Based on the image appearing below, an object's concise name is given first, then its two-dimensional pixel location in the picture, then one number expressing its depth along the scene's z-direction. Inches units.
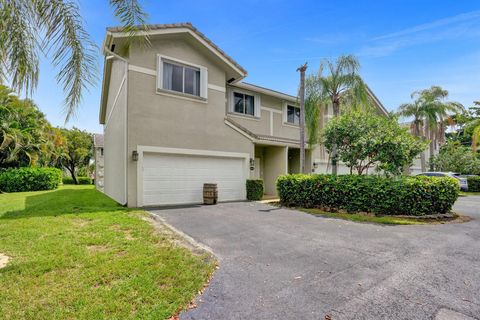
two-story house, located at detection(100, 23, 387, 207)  413.1
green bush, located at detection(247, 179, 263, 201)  522.3
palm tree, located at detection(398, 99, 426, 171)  889.7
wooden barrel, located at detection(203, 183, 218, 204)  456.4
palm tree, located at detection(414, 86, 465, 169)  874.8
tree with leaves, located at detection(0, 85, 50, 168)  769.6
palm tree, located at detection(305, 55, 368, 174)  550.6
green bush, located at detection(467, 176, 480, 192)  783.7
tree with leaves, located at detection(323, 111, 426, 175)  395.2
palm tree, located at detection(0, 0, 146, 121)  167.2
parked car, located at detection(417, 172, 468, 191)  692.8
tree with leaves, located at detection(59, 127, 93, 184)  1325.0
